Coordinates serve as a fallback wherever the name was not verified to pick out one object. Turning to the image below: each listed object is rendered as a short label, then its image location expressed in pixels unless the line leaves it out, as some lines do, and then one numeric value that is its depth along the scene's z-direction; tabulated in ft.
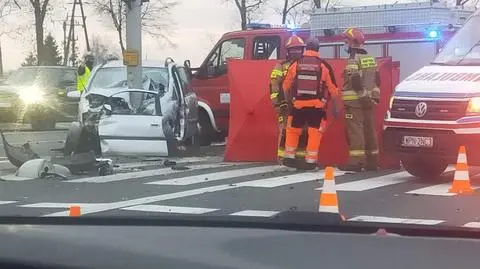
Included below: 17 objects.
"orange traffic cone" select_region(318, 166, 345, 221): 23.77
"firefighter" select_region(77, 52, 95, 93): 53.21
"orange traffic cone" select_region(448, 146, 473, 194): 29.25
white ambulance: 30.40
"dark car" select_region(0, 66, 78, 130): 65.31
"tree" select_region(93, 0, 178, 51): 160.44
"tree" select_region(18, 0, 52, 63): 132.67
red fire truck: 49.34
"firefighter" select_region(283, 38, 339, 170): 35.17
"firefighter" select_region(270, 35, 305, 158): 36.58
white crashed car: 39.93
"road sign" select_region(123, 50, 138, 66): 45.80
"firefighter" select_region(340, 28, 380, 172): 35.53
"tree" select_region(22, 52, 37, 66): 200.12
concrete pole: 47.94
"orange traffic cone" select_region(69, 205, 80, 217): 21.98
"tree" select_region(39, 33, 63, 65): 211.98
